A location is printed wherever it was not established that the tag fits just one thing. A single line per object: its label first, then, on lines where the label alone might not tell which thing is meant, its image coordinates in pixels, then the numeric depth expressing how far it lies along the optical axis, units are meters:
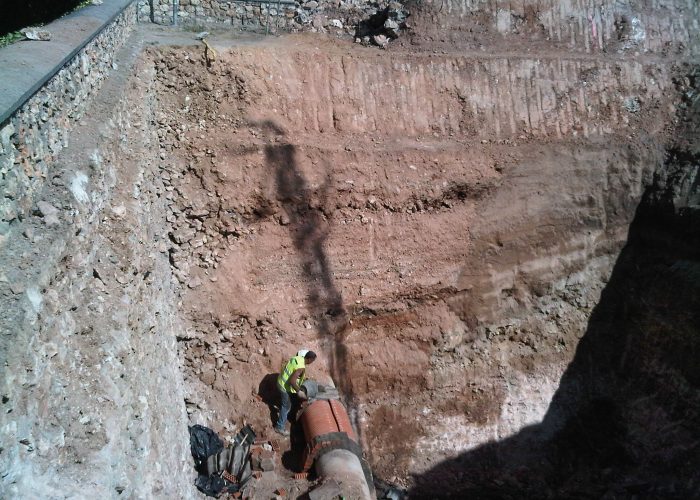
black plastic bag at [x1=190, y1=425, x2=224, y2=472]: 6.54
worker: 7.19
